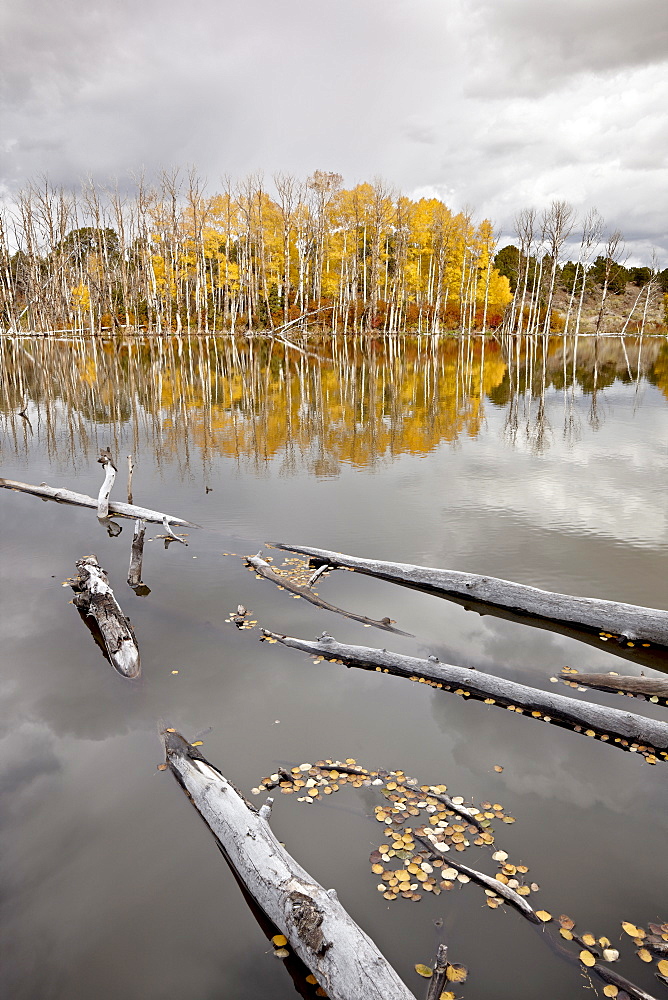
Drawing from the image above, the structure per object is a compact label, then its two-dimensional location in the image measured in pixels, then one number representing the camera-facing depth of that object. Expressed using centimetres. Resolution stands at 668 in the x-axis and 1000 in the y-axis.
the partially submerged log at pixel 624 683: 655
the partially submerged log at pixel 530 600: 753
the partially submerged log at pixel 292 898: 344
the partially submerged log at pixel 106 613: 732
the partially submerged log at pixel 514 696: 589
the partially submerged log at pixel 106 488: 1251
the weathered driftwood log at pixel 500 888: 422
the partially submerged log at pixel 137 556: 975
